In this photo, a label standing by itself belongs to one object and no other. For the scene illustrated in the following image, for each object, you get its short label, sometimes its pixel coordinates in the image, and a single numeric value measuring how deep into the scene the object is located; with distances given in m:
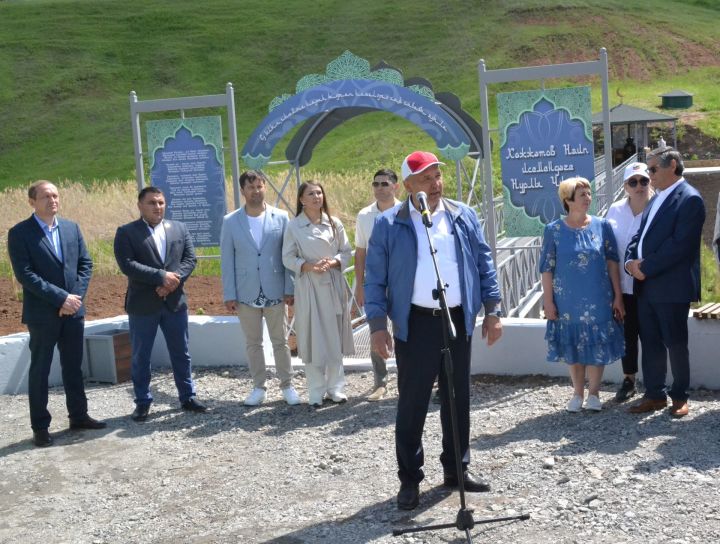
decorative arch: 8.40
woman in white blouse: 7.16
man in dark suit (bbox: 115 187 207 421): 7.77
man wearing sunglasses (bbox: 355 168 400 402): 7.83
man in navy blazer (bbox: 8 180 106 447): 7.29
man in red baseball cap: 5.37
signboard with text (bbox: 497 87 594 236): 7.86
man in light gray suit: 7.96
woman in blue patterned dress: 6.93
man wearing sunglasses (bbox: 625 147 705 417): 6.64
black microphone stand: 4.83
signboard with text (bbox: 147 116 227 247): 9.27
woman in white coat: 7.80
